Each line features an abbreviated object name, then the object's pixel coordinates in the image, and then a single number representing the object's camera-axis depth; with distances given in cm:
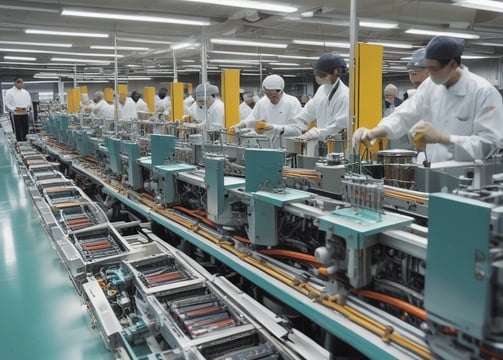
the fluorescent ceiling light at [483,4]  490
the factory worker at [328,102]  348
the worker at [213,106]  653
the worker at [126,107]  1011
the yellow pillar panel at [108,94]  1296
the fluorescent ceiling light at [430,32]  795
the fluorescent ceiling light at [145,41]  922
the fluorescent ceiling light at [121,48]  1070
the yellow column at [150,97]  1170
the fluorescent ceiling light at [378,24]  712
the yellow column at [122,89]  1087
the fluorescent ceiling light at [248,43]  897
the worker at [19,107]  1080
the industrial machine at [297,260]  146
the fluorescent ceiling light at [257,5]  556
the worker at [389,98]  661
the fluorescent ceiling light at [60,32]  776
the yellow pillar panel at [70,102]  1351
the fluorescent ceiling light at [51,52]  1190
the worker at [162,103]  1121
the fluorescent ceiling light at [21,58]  1359
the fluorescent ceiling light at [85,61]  1372
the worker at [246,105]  935
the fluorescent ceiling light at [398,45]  973
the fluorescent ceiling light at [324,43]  1009
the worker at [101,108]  1045
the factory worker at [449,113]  217
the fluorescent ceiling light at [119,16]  616
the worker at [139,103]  1136
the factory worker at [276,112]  442
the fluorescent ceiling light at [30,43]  1054
